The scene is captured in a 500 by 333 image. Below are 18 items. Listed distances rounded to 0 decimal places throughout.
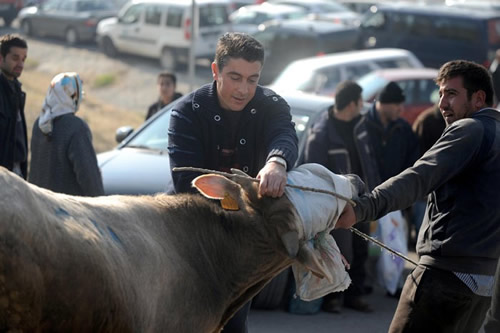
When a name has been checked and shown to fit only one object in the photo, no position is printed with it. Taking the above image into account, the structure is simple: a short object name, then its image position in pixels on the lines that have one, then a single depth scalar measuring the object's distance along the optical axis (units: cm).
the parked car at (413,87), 1458
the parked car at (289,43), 2167
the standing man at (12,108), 700
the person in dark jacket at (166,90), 1070
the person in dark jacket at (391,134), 952
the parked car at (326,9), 3275
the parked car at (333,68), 1532
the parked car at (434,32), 2252
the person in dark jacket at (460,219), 446
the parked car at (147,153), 830
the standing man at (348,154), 833
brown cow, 274
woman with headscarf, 690
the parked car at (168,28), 2662
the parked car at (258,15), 2861
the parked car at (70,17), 3178
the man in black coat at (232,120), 429
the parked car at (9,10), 3613
